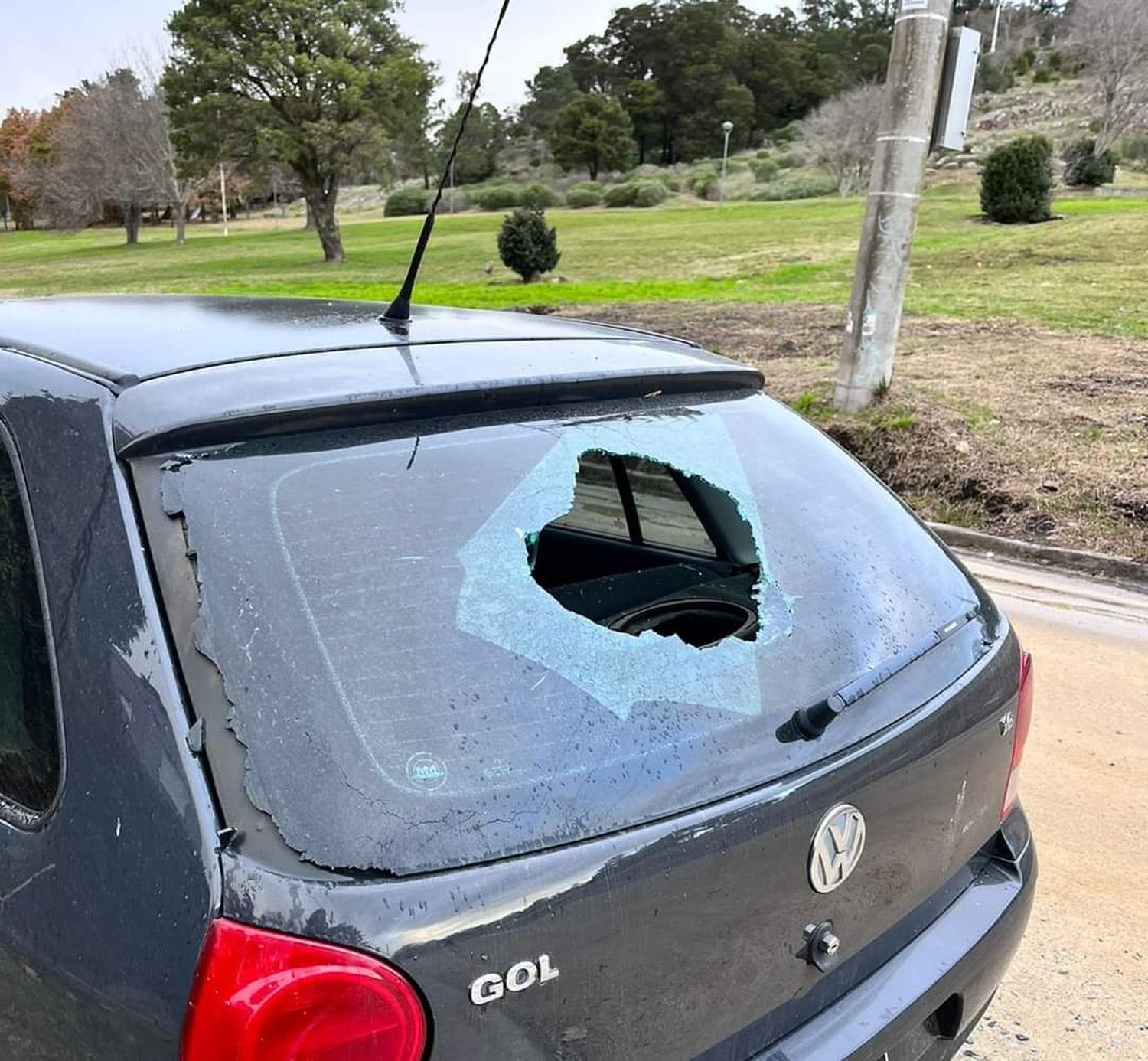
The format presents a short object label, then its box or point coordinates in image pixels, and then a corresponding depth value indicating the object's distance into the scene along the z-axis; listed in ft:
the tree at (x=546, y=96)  290.35
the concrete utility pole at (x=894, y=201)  23.79
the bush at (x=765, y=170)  188.96
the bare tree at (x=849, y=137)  167.02
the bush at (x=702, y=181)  182.70
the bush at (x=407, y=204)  203.10
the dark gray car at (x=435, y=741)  3.76
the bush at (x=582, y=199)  183.42
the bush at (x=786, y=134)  251.60
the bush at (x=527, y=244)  72.08
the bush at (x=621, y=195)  177.06
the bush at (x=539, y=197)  183.81
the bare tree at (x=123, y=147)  163.12
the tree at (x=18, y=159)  228.02
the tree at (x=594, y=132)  240.32
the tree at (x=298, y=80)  106.93
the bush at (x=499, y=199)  190.80
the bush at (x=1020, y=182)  84.64
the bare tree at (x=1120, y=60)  149.18
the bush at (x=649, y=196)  173.68
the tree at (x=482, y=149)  236.43
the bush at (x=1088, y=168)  119.65
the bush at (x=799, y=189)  164.04
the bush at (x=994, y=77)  257.34
